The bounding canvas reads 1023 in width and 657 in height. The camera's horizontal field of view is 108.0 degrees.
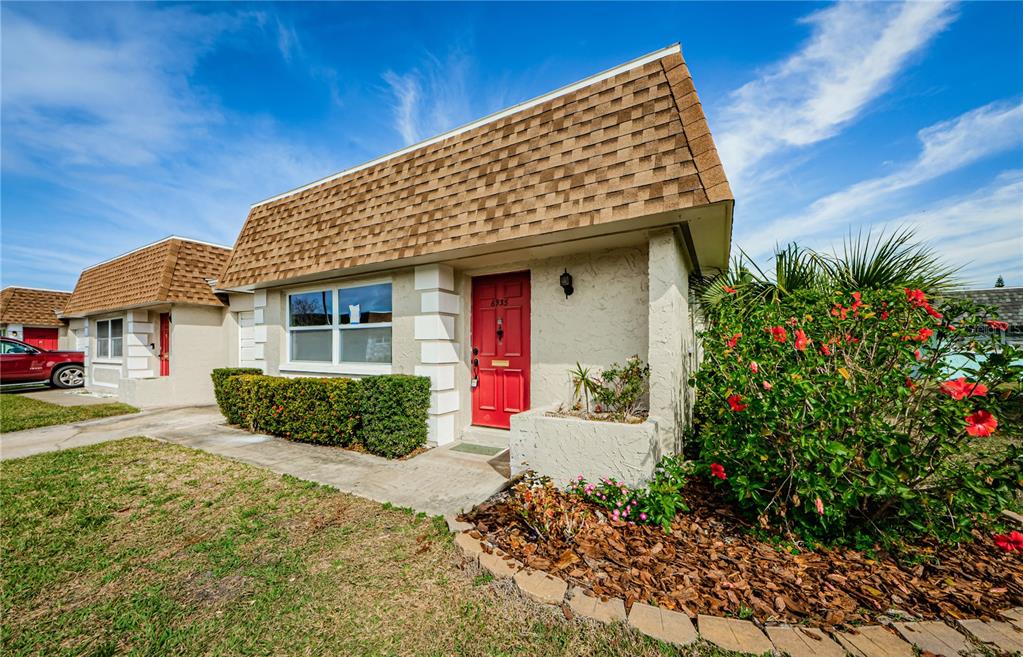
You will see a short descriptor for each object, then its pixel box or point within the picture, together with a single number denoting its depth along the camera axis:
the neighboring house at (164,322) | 10.41
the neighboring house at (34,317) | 18.31
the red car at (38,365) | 13.28
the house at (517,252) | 4.21
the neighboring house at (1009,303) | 11.93
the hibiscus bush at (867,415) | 2.56
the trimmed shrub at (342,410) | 5.54
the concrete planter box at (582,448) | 3.72
